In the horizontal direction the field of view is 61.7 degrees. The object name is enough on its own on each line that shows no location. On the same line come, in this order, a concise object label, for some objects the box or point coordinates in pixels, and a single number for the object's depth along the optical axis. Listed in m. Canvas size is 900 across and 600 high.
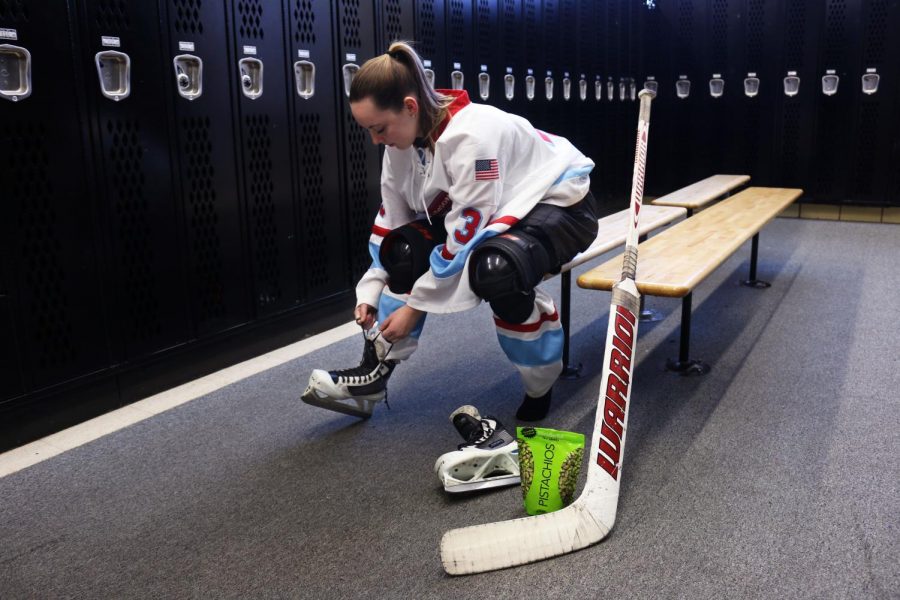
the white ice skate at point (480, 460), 1.78
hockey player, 1.81
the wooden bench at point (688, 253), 2.16
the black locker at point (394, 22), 3.42
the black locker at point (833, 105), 5.44
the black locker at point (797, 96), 5.60
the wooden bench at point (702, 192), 3.82
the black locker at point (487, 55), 4.12
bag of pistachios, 1.61
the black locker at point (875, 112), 5.32
